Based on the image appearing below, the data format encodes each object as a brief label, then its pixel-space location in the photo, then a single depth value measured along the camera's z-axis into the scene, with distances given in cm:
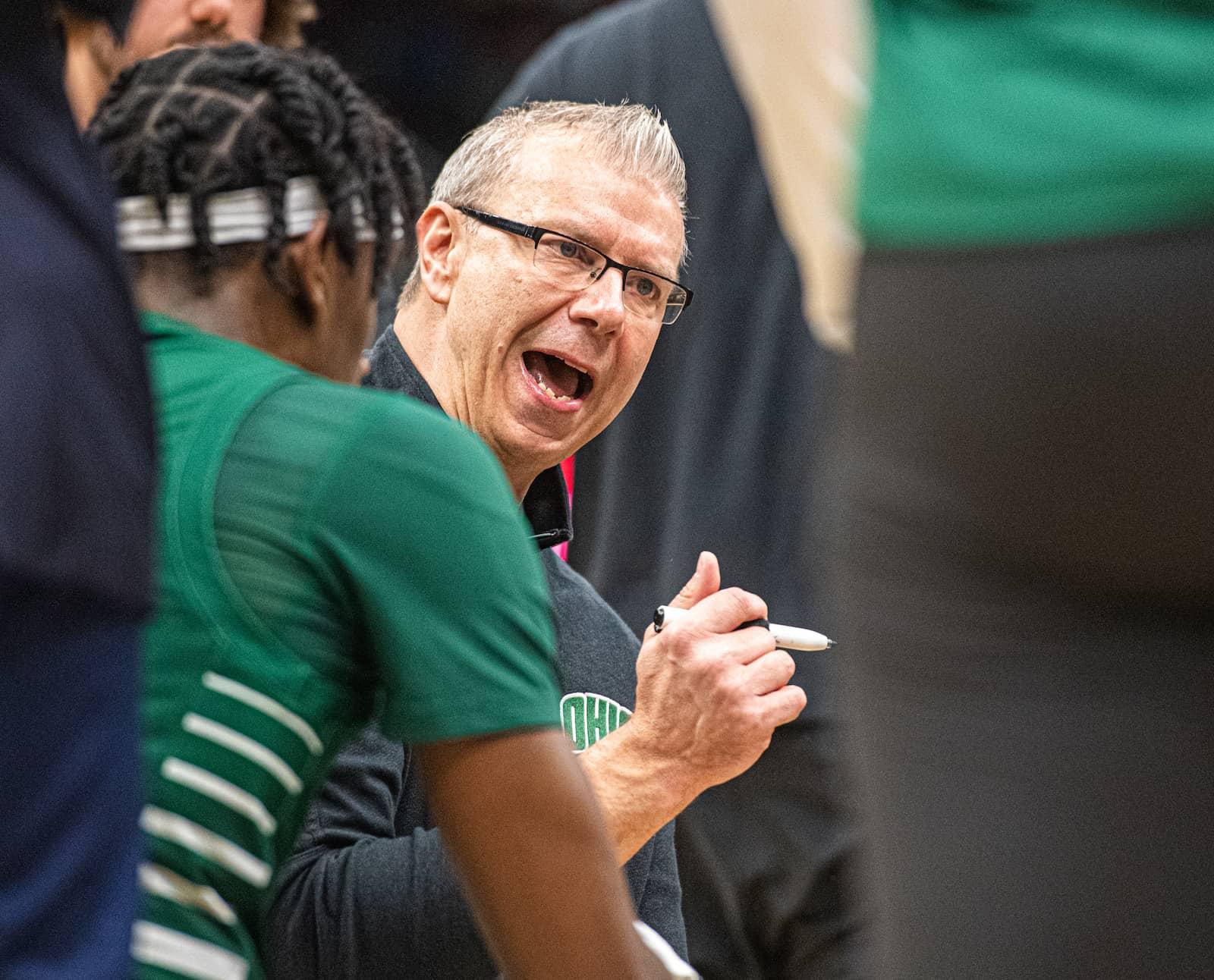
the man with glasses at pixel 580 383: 604
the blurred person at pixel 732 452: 644
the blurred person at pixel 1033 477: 474
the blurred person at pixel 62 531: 478
